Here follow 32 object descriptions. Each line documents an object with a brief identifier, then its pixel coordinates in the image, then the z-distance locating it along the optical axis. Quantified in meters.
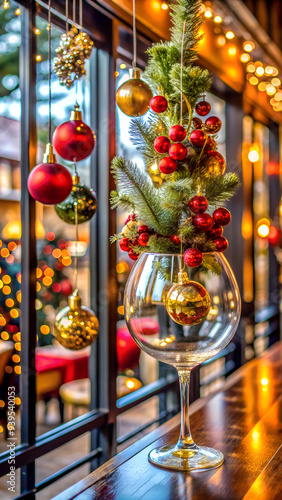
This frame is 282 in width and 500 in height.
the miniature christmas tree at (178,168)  0.84
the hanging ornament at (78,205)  1.06
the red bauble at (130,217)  0.91
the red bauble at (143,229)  0.88
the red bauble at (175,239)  0.86
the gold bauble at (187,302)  0.77
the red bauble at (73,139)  0.99
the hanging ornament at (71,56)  0.99
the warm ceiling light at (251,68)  2.35
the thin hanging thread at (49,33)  1.00
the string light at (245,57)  2.25
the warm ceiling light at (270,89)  2.55
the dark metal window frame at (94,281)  1.12
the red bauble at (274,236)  2.61
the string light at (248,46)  2.27
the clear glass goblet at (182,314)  0.79
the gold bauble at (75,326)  1.02
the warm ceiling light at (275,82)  2.54
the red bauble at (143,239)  0.87
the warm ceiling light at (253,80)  2.42
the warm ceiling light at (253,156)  2.40
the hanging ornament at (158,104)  0.88
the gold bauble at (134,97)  1.01
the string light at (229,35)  2.07
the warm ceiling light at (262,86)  2.53
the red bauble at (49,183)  0.90
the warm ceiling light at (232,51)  2.12
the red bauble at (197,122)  0.92
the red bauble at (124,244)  0.91
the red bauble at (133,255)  0.92
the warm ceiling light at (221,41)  2.03
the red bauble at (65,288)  2.86
